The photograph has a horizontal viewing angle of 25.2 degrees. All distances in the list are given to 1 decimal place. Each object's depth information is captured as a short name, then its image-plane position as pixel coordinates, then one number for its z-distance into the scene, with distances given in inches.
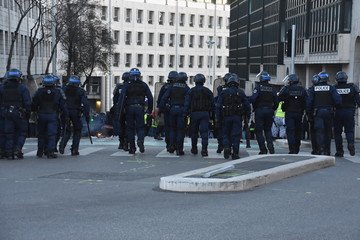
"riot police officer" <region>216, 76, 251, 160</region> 585.3
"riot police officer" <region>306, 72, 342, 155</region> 614.2
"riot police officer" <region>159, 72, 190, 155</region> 622.8
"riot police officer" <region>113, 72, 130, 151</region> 668.1
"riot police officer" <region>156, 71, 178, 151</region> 637.9
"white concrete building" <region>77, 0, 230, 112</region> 3747.5
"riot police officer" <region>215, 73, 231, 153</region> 609.8
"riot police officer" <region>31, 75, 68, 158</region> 594.9
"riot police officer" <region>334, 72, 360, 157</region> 623.0
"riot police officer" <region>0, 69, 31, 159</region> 584.4
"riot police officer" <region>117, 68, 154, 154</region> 622.2
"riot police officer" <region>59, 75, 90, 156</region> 625.6
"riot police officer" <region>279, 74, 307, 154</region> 626.8
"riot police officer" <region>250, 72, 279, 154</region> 615.5
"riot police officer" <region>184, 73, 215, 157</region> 601.6
